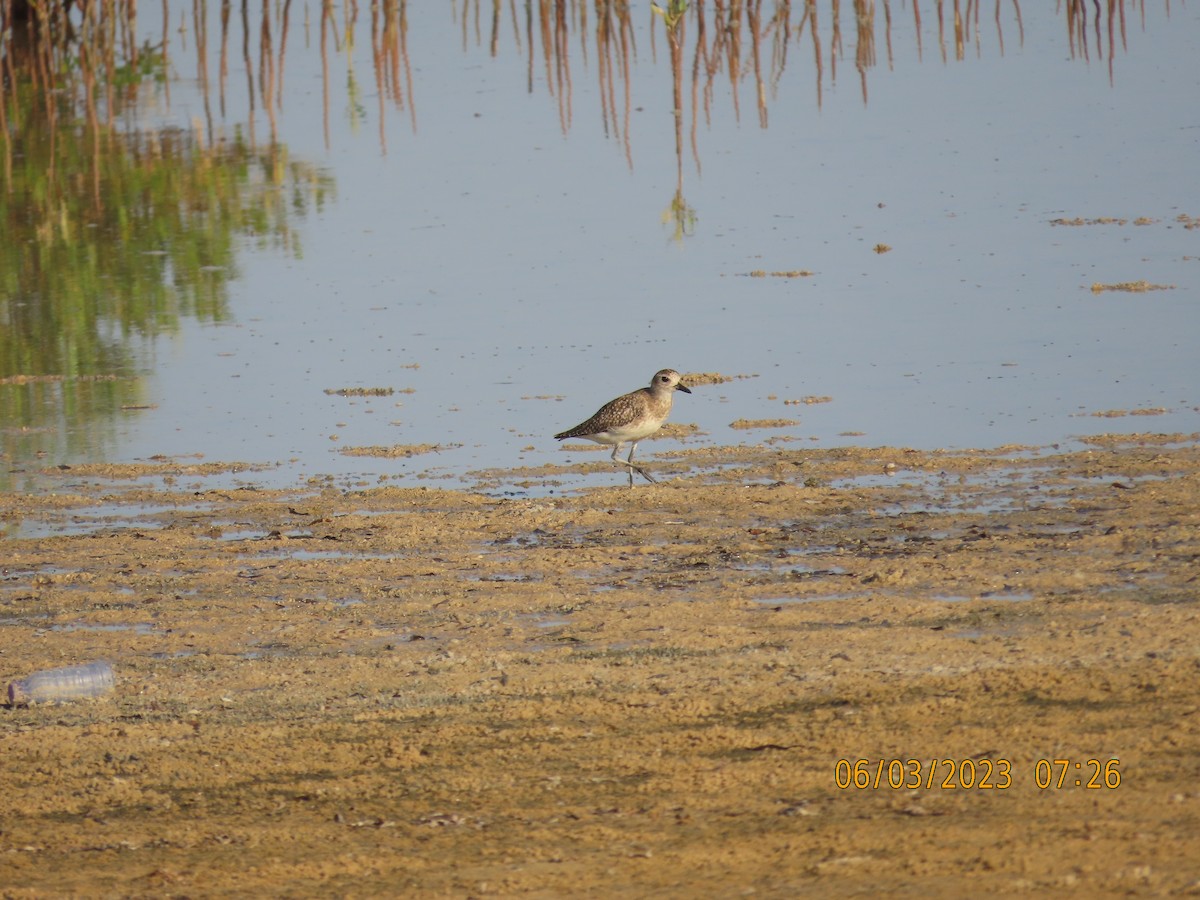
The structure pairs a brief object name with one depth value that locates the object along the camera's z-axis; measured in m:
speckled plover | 23.20
